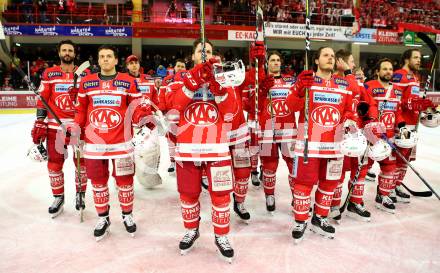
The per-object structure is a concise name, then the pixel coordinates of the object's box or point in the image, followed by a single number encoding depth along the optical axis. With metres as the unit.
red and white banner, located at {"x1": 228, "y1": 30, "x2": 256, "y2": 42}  15.42
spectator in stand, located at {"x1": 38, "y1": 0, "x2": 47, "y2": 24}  14.35
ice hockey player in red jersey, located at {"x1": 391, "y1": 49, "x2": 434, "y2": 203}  3.82
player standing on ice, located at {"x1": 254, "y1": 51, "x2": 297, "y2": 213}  3.78
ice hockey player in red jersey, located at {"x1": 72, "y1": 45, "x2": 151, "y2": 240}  3.08
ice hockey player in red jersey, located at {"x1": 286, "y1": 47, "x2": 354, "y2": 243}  3.03
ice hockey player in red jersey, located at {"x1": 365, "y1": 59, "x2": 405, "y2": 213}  3.74
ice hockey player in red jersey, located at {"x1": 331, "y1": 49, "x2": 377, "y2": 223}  3.39
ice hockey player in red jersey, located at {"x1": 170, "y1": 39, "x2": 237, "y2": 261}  2.74
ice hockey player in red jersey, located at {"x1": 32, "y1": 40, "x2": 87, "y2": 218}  3.63
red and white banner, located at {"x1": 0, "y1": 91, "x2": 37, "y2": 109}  10.78
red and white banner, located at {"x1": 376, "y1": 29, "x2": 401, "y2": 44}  16.88
